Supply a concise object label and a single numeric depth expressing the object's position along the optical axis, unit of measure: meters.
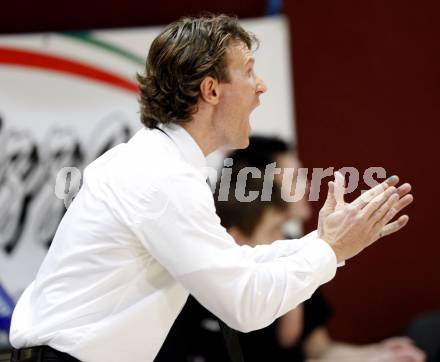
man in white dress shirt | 5.46
